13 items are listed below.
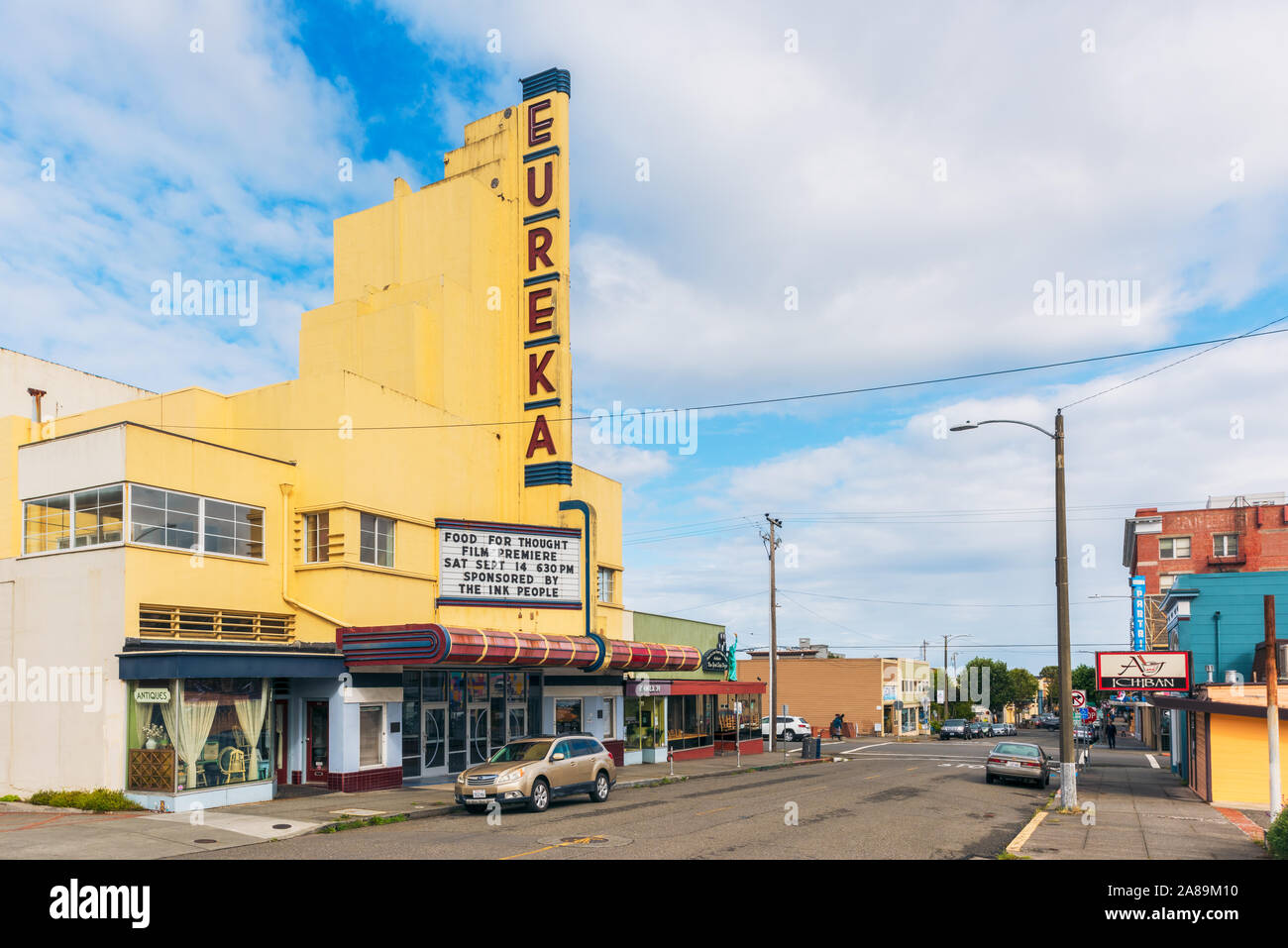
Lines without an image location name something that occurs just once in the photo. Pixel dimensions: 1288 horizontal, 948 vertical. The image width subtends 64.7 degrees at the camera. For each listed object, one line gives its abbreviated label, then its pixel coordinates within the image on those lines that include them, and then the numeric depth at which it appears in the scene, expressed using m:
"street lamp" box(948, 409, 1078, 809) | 24.06
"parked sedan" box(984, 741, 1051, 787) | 32.81
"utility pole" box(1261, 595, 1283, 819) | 21.61
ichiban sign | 29.14
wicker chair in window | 23.20
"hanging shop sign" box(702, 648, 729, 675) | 48.75
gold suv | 22.22
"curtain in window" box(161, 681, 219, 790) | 21.94
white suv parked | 68.88
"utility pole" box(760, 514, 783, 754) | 46.02
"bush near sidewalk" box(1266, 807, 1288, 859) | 15.95
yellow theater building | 23.03
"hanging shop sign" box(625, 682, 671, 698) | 39.38
